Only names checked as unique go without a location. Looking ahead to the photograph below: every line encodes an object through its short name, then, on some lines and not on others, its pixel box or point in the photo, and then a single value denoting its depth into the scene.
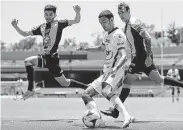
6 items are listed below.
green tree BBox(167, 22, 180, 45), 148.89
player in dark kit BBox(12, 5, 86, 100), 14.03
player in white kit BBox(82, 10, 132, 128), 11.71
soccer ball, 11.81
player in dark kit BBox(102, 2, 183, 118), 13.15
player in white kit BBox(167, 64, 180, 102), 36.79
